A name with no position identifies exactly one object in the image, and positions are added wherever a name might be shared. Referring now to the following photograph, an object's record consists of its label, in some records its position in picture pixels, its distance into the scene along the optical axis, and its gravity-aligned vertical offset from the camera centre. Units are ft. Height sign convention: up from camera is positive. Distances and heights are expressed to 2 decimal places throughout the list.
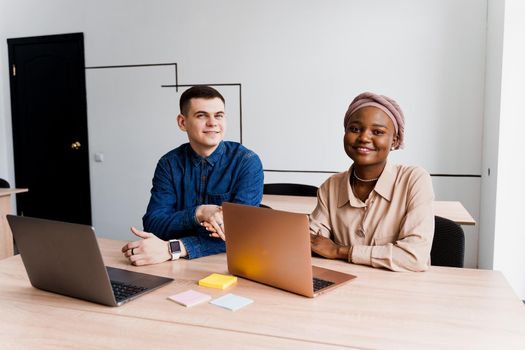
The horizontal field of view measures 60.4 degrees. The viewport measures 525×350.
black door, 16.31 +0.14
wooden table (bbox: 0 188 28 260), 12.16 -2.68
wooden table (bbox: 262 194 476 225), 8.53 -1.56
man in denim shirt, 6.21 -0.63
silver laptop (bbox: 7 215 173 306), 3.79 -1.20
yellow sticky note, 4.42 -1.50
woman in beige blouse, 5.01 -0.88
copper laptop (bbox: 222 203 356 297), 3.97 -1.13
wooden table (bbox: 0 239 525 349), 3.30 -1.53
